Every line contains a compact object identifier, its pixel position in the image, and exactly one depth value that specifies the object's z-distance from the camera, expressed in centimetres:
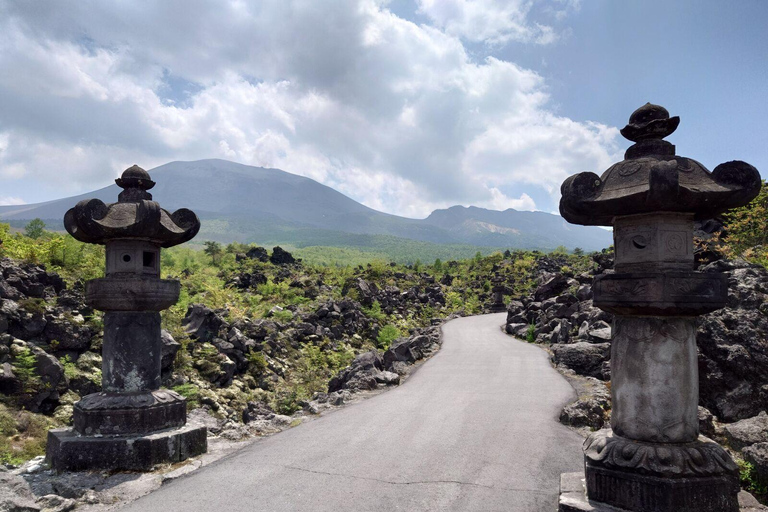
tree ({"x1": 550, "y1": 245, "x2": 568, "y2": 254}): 6378
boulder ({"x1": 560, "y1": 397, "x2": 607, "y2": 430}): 856
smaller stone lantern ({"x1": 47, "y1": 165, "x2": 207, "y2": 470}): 615
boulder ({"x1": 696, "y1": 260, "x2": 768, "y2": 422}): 833
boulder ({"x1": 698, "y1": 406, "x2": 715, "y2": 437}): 730
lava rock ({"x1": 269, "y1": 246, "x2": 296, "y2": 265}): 4600
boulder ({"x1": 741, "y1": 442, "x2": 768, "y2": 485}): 550
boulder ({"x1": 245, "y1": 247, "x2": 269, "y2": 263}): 4512
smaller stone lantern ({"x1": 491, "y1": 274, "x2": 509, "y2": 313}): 3700
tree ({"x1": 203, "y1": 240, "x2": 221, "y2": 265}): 4181
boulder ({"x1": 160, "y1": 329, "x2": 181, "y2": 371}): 1159
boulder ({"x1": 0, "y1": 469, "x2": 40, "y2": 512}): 463
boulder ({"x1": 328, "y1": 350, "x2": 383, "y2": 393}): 1216
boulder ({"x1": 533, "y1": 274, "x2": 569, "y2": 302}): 2741
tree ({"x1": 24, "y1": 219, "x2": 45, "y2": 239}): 2189
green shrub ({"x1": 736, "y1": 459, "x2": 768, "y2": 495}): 545
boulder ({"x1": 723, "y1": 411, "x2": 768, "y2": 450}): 636
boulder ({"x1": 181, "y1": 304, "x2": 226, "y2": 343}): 1552
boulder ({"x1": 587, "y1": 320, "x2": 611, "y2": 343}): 1455
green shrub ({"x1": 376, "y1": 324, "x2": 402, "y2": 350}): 2303
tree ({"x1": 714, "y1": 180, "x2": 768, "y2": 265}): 1599
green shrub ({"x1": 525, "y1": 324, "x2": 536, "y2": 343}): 2157
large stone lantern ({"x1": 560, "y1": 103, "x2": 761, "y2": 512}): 436
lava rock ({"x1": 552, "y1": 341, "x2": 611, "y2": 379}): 1362
